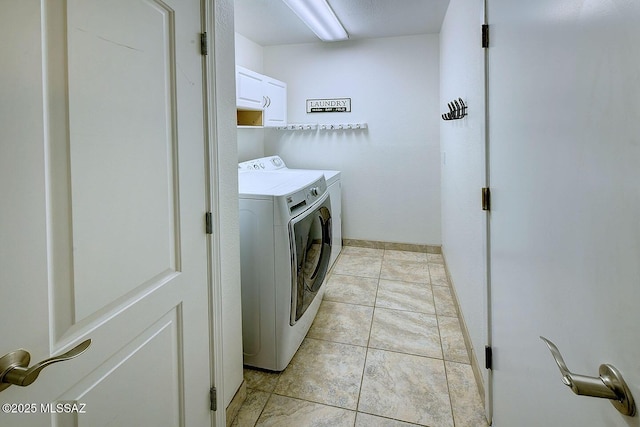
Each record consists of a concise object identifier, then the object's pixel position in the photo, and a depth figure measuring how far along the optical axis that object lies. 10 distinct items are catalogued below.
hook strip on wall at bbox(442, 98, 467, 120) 2.17
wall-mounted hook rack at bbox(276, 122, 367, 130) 4.02
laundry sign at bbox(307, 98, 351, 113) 4.06
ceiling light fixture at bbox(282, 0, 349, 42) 2.73
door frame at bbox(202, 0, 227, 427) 1.32
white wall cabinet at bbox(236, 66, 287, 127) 3.10
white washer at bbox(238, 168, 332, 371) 1.85
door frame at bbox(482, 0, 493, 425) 1.43
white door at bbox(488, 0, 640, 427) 0.53
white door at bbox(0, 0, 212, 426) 0.65
